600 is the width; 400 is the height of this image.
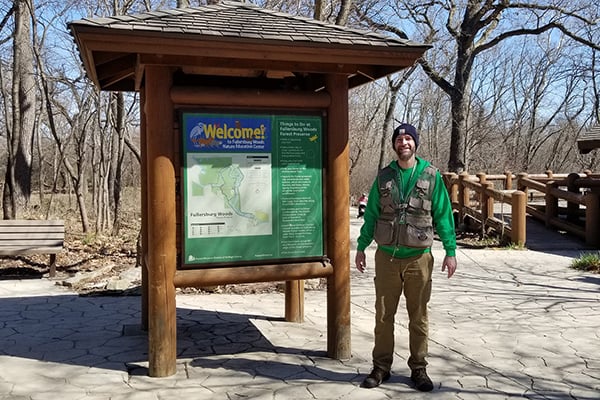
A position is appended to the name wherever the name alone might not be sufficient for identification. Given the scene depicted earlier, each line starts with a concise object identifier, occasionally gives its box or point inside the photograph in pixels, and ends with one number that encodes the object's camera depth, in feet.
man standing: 14.33
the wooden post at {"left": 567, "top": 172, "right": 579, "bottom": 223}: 47.55
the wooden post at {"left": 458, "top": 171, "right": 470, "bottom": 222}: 51.13
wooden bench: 31.83
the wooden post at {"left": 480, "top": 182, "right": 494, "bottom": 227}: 46.12
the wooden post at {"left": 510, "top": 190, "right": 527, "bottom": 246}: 41.60
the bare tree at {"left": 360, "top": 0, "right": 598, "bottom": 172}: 67.51
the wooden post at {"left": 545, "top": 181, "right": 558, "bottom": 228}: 47.75
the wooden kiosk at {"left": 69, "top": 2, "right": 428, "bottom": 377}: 14.47
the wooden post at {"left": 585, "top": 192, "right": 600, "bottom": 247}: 42.01
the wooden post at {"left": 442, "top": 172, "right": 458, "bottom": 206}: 54.35
